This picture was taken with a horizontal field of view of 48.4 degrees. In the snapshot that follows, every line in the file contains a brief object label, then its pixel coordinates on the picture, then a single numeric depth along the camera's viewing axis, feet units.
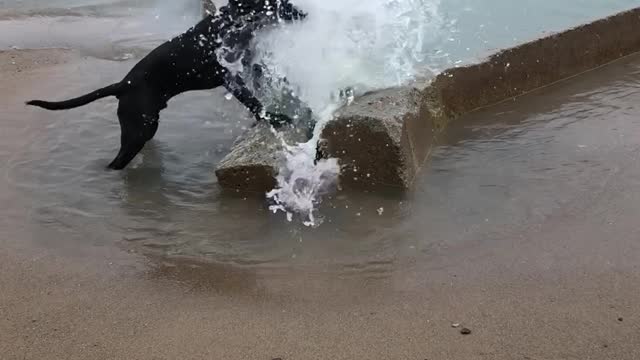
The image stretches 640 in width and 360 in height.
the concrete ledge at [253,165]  15.19
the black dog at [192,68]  16.71
